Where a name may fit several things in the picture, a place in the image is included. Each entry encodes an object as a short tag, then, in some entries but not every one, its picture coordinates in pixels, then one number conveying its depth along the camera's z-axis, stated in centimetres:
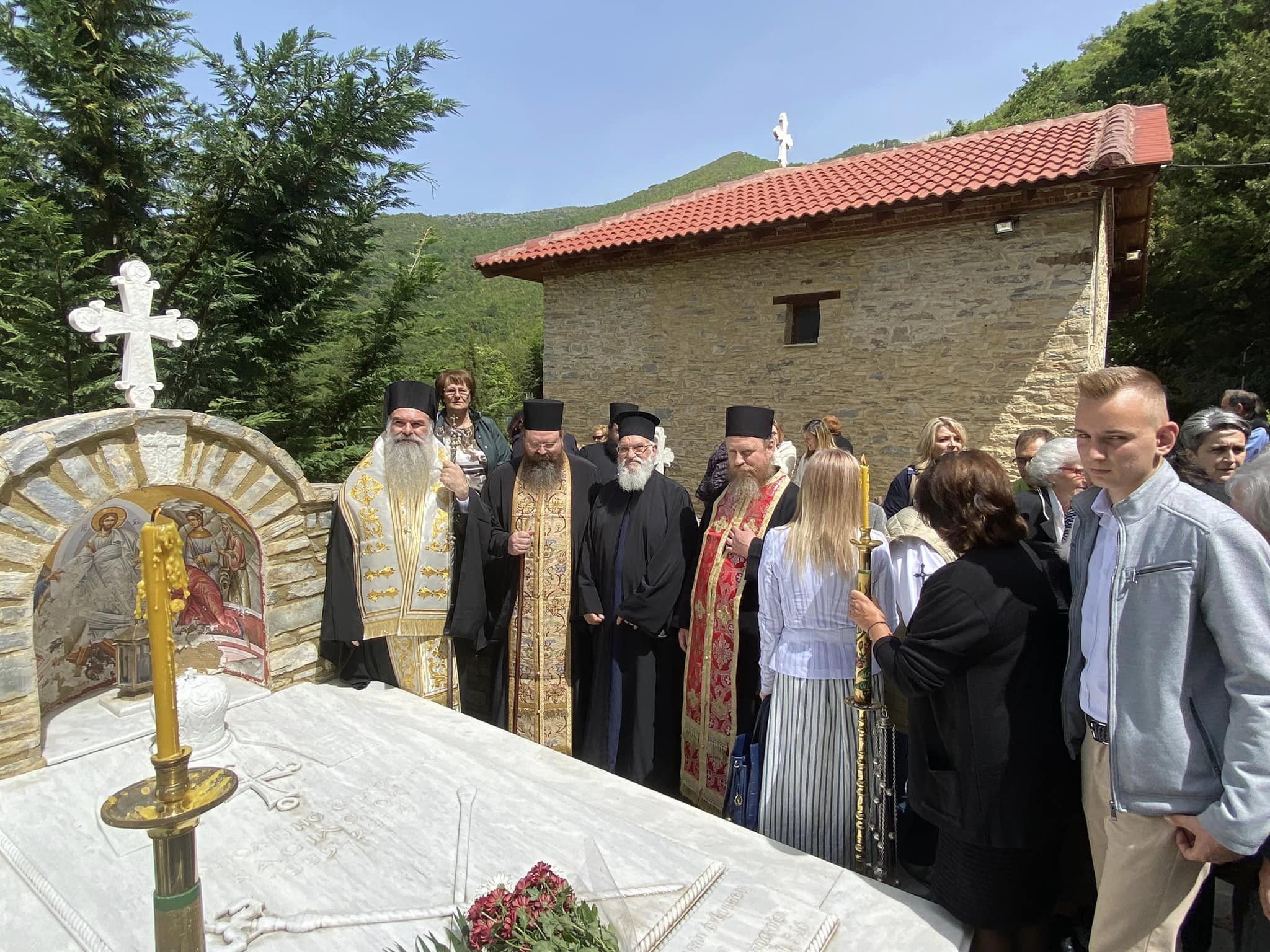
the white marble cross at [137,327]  297
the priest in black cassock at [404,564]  379
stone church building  769
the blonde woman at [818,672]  263
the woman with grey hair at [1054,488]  298
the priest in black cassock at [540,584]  392
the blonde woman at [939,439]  414
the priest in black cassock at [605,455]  583
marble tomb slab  206
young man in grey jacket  154
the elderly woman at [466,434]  467
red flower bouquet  160
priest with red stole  338
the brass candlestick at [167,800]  109
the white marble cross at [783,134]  1259
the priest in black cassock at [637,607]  366
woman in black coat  202
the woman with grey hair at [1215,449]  347
